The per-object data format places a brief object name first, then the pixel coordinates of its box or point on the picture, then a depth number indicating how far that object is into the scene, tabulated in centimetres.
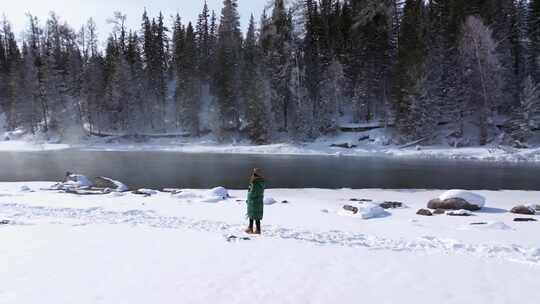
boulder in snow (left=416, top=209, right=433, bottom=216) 1482
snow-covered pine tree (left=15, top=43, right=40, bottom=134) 6381
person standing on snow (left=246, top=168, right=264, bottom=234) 1152
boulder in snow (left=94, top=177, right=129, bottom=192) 2180
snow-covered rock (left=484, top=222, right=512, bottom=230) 1187
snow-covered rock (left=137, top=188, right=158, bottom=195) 2014
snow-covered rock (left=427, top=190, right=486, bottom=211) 1554
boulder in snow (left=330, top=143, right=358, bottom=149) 4792
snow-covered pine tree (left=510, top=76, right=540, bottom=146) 3959
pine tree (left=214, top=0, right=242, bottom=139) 5916
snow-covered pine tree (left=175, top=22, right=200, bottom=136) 6050
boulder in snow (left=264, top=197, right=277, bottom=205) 1752
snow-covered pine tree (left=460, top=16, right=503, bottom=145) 4294
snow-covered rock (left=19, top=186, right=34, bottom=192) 2140
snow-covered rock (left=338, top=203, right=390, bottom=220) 1423
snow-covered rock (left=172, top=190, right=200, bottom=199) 1902
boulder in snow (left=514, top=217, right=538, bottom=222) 1327
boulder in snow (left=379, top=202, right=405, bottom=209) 1664
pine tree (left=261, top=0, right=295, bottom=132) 5131
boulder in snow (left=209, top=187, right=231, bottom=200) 1848
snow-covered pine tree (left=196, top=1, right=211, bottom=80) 7031
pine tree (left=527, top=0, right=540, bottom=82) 4600
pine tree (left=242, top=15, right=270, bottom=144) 5372
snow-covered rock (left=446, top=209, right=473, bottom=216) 1467
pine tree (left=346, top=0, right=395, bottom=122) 5331
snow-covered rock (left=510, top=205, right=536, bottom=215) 1471
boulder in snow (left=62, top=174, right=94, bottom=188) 2246
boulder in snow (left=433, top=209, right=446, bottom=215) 1501
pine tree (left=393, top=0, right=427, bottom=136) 4588
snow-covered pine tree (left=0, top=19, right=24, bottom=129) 6656
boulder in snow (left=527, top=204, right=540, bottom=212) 1532
